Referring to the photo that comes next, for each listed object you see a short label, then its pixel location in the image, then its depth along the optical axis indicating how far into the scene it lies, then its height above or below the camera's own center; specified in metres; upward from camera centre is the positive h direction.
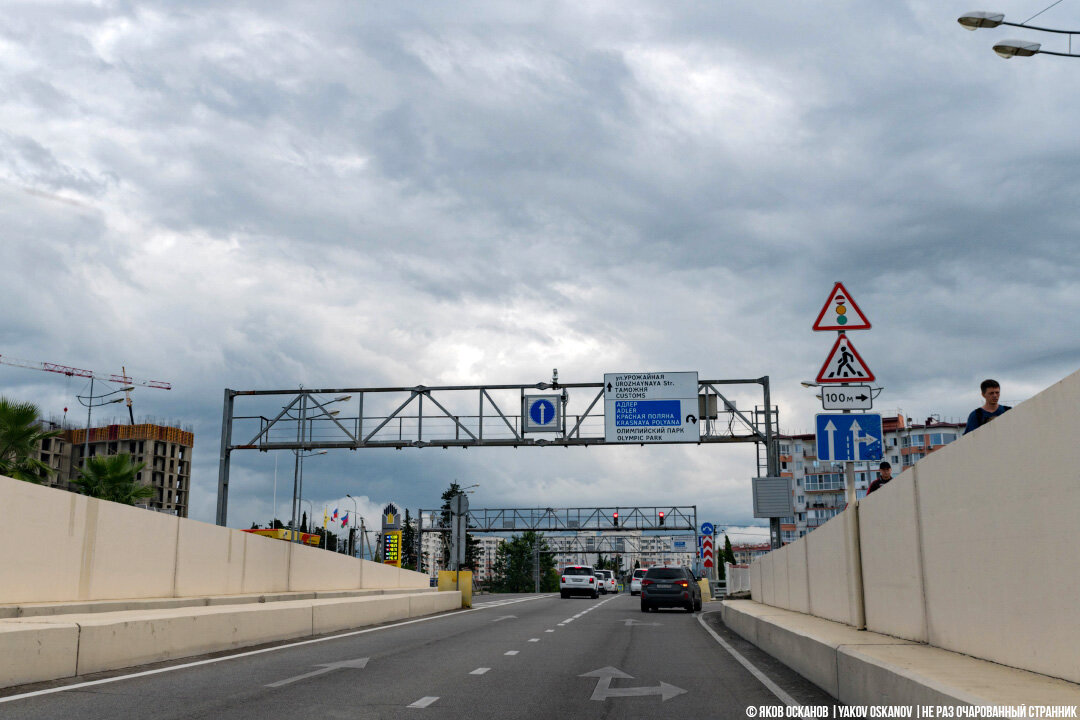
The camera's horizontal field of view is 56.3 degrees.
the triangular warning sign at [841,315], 12.43 +2.78
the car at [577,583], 50.72 -1.97
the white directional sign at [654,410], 33.69 +4.41
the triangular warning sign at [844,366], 12.34 +2.14
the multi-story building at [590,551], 105.56 -0.38
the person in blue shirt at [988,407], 11.49 +1.55
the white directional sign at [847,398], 12.35 +1.76
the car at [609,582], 71.69 -2.78
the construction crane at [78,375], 193.15 +31.84
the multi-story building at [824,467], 132.38 +11.11
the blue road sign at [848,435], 12.45 +1.33
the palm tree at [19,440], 25.95 +2.63
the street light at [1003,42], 15.52 +7.86
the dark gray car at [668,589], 31.48 -1.43
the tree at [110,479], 37.84 +2.39
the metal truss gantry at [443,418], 34.09 +4.06
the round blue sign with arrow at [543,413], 34.28 +4.36
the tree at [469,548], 146.24 -0.81
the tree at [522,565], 180.38 -3.95
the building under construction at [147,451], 159.12 +14.45
